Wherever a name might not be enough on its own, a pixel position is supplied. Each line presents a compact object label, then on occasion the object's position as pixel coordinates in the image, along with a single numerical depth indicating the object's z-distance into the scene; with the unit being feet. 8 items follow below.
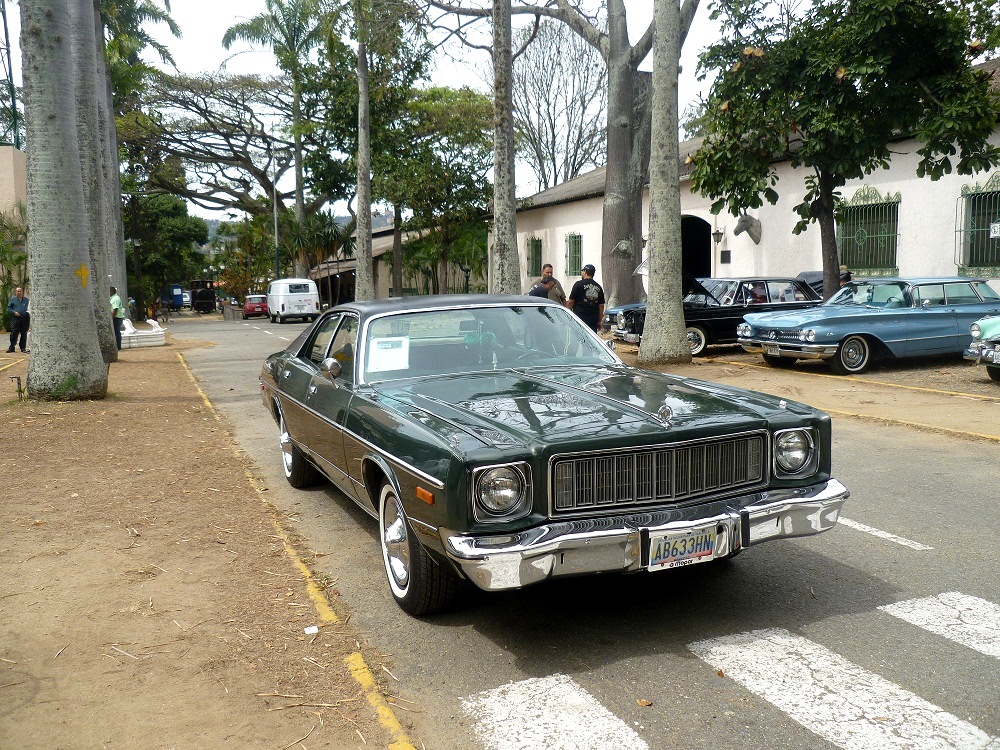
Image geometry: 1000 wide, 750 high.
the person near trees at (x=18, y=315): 70.23
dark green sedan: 12.43
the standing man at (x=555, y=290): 47.96
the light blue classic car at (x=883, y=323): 45.32
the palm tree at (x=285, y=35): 141.08
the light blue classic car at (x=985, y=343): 38.88
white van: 134.92
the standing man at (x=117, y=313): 68.94
